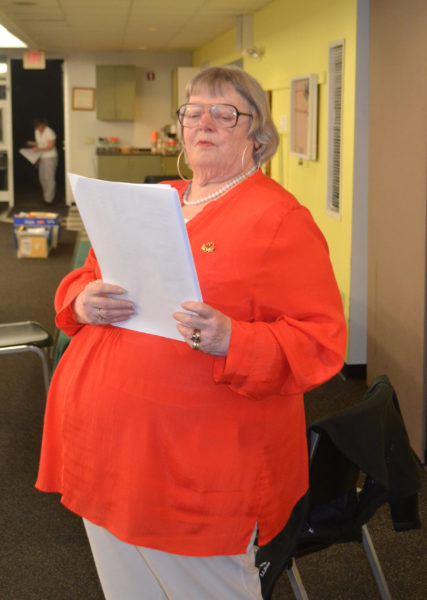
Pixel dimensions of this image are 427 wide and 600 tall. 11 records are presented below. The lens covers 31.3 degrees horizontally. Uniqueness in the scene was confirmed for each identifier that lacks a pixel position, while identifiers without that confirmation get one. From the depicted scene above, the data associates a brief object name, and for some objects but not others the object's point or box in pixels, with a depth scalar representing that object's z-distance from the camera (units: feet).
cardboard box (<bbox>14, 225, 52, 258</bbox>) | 30.48
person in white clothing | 47.19
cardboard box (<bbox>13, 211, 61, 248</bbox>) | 31.17
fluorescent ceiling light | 31.17
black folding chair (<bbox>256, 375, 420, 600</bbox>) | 6.09
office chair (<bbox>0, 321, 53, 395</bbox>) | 13.05
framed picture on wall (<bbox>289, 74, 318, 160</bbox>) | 19.16
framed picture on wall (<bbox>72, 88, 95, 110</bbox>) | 45.27
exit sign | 41.63
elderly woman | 5.08
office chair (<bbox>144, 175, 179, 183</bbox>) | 29.49
